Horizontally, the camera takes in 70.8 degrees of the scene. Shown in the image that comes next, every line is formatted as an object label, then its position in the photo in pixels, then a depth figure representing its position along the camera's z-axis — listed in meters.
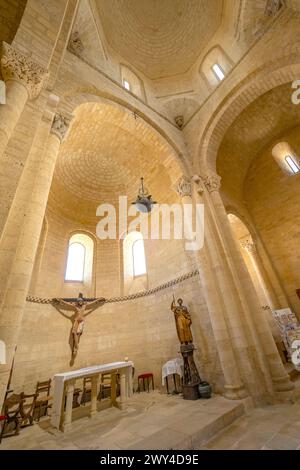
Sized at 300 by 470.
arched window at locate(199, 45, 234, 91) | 9.02
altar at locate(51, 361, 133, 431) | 4.30
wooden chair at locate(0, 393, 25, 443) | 4.25
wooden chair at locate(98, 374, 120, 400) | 6.82
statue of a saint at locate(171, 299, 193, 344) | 6.05
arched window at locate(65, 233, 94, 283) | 9.76
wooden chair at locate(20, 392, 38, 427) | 4.66
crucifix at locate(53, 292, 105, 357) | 7.87
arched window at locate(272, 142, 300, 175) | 10.45
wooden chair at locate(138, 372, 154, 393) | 7.30
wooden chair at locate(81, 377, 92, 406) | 6.45
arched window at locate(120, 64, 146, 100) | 9.46
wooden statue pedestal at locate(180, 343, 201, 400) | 5.36
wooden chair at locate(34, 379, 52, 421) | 5.57
